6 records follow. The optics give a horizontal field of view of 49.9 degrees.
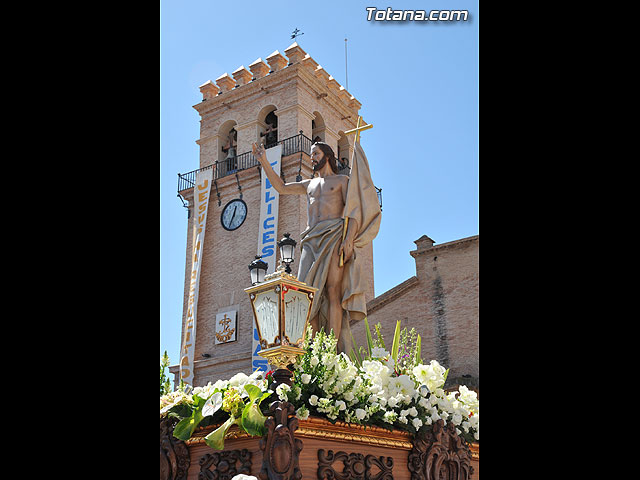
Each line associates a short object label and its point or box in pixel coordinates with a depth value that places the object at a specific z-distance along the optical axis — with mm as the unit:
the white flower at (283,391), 3140
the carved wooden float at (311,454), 2928
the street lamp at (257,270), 8656
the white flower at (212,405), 3223
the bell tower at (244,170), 22828
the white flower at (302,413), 3029
